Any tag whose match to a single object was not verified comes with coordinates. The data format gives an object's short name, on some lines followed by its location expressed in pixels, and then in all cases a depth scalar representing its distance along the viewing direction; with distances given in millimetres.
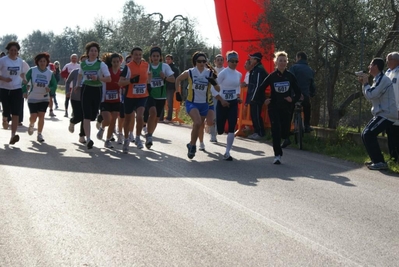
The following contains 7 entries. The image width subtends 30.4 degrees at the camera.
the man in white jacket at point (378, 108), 11602
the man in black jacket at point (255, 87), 15852
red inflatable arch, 18438
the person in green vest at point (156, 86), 13750
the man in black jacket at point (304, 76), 14828
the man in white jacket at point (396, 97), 11805
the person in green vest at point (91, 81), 13258
